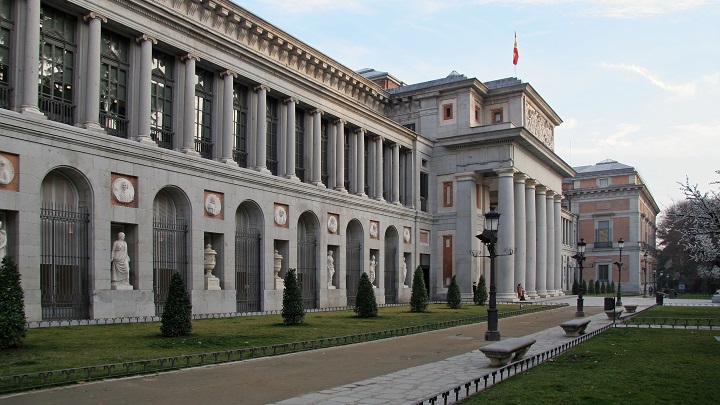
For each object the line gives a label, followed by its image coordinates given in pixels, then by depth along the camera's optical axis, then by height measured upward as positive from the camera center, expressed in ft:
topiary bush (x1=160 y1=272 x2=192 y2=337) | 63.93 -7.11
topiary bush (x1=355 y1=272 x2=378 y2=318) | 98.37 -9.54
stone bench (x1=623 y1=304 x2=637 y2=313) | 122.74 -13.23
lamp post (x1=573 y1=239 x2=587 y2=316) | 111.10 -5.00
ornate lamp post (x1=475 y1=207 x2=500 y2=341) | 70.38 -1.69
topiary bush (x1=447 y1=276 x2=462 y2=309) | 129.80 -11.78
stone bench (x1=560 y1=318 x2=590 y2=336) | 73.20 -9.92
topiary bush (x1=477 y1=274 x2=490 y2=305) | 147.84 -12.06
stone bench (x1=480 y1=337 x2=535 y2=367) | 49.80 -8.52
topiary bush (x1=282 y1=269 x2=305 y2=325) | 82.23 -8.19
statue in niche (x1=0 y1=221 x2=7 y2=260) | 71.87 -0.52
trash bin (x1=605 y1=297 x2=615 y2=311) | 108.38 -11.02
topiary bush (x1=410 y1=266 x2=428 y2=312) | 116.16 -10.36
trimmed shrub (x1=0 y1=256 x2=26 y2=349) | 51.34 -5.41
